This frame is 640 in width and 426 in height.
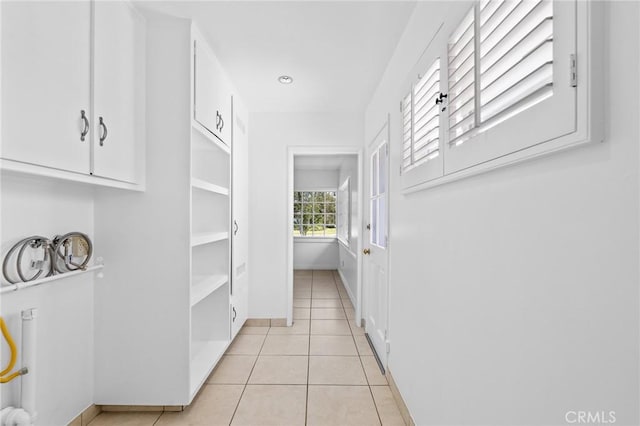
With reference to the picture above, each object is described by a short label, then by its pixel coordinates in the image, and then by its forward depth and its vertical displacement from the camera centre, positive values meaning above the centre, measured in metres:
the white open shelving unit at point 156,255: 1.95 -0.25
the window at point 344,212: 5.53 +0.04
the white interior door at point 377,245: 2.65 -0.29
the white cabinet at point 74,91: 1.17 +0.53
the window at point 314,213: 7.49 +0.02
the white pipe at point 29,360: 1.48 -0.67
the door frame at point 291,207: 3.64 +0.08
